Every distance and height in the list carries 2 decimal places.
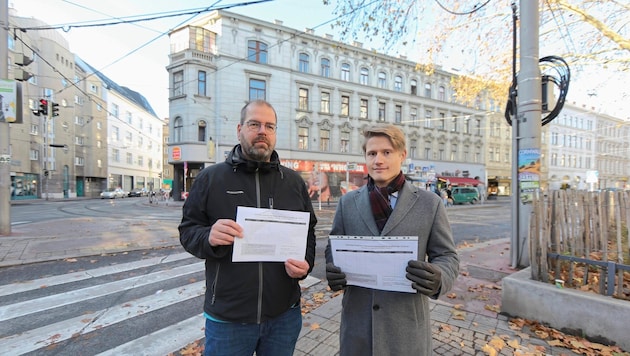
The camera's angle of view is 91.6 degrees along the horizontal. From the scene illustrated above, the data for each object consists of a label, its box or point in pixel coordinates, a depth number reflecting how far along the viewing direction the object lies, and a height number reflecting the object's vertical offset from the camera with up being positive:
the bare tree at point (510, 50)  8.46 +4.04
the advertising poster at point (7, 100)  9.05 +2.20
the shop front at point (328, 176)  29.16 -0.10
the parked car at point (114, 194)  42.09 -2.80
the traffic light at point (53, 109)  14.75 +3.16
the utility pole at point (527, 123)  5.56 +0.97
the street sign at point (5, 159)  9.32 +0.47
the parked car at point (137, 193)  51.16 -3.11
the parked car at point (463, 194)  30.80 -1.95
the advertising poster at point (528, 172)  5.50 +0.06
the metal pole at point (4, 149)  9.25 +0.78
